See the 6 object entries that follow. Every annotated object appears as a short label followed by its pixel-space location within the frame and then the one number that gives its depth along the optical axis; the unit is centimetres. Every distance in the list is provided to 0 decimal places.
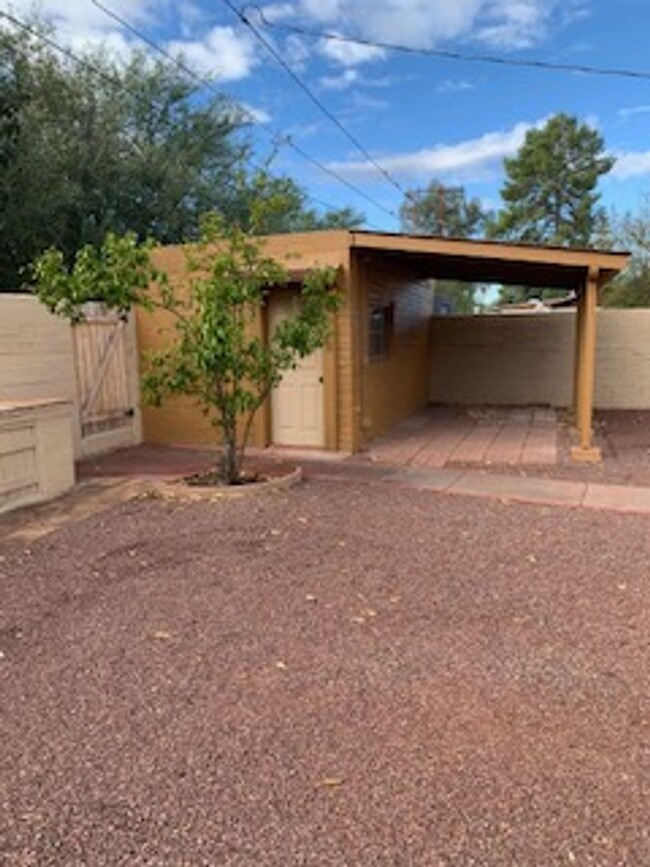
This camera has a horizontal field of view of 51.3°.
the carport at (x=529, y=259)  736
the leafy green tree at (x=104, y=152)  1198
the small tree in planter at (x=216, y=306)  583
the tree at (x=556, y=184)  2986
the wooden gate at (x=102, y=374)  849
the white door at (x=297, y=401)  866
